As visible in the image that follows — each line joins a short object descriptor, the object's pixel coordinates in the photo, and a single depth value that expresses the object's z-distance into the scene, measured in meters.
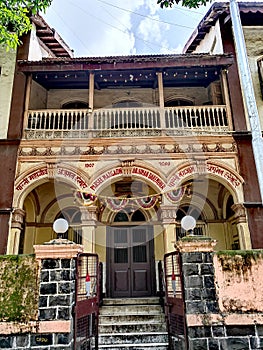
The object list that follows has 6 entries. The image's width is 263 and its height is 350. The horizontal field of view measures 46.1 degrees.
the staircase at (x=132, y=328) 6.29
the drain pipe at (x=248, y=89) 5.92
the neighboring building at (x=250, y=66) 8.90
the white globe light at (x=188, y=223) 5.42
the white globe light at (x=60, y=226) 5.32
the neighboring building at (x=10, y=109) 8.97
